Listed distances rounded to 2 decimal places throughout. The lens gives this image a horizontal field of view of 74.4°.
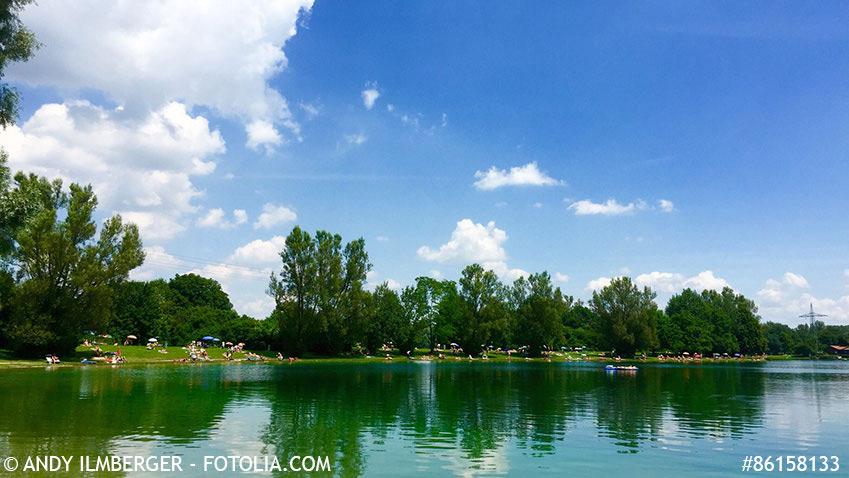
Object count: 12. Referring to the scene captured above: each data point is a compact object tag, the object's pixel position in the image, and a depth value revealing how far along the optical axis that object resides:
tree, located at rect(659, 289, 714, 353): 150.50
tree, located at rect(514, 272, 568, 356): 125.88
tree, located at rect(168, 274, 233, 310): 146.52
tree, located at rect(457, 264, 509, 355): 116.25
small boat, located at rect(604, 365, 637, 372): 79.50
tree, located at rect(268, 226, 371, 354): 93.38
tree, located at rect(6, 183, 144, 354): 59.94
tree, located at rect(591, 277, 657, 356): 131.62
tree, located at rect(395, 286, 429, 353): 110.19
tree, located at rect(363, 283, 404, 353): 106.69
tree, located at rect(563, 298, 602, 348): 160.90
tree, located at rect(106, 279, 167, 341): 94.69
